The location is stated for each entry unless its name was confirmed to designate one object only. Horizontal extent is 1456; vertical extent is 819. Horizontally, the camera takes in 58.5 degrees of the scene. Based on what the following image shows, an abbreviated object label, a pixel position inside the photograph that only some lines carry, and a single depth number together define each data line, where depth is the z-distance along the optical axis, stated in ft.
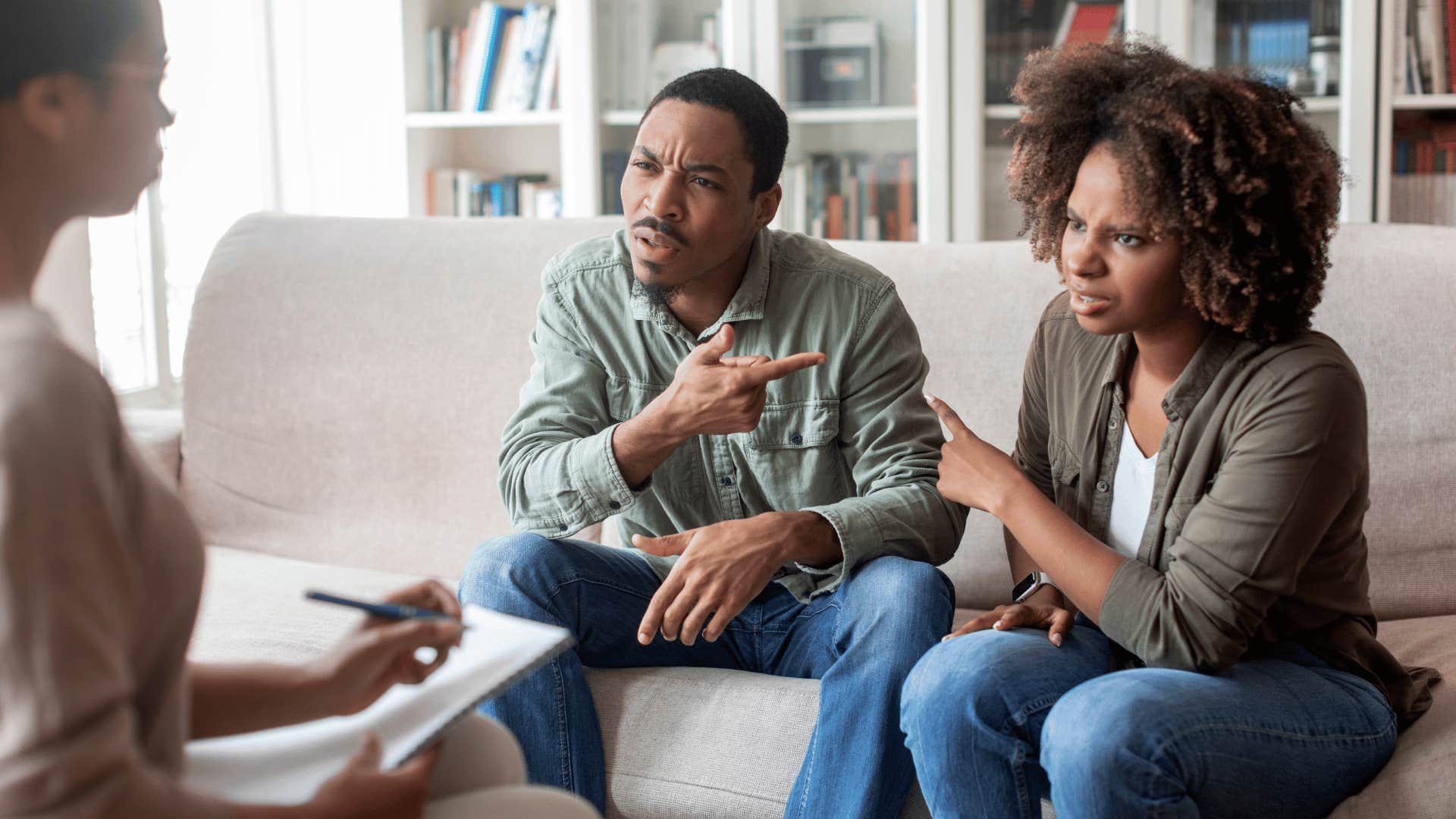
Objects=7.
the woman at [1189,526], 3.61
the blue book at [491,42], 10.35
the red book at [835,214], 10.05
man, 4.25
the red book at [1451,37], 8.73
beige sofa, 5.38
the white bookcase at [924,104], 8.95
